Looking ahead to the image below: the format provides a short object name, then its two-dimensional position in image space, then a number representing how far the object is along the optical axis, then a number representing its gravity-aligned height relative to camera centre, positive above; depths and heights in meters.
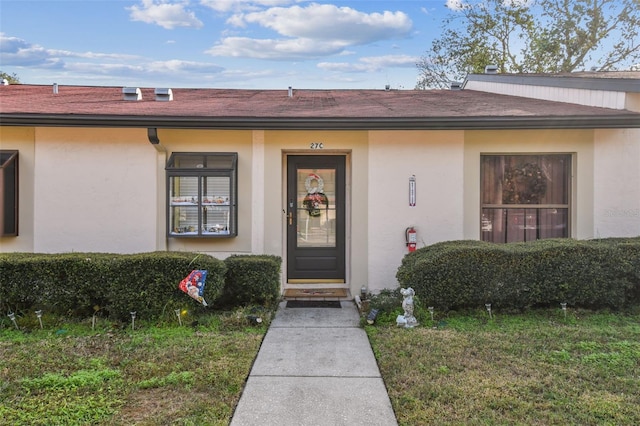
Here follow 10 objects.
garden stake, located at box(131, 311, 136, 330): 4.98 -1.31
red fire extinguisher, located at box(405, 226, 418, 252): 6.52 -0.40
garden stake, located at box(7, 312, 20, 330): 4.90 -1.28
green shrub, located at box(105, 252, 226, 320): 5.09 -0.90
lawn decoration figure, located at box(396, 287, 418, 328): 5.06 -1.23
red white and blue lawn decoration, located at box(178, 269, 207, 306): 5.08 -0.89
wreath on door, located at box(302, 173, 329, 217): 7.15 +0.26
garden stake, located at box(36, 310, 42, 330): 4.99 -1.25
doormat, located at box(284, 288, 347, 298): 6.66 -1.31
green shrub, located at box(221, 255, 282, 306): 5.71 -0.97
